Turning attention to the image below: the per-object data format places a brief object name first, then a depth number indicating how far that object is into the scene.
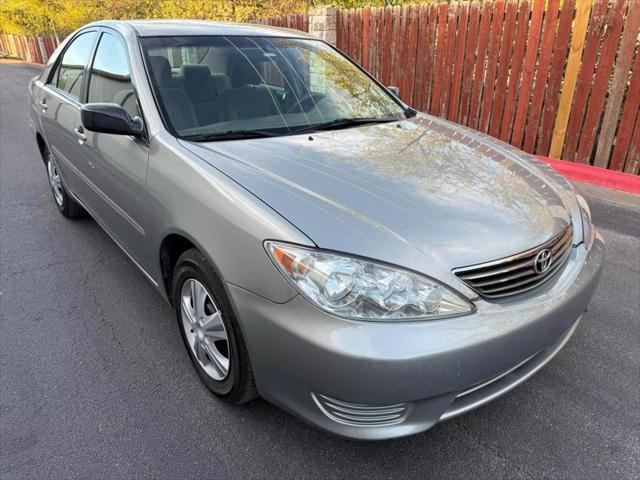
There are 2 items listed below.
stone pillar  8.31
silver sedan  1.59
